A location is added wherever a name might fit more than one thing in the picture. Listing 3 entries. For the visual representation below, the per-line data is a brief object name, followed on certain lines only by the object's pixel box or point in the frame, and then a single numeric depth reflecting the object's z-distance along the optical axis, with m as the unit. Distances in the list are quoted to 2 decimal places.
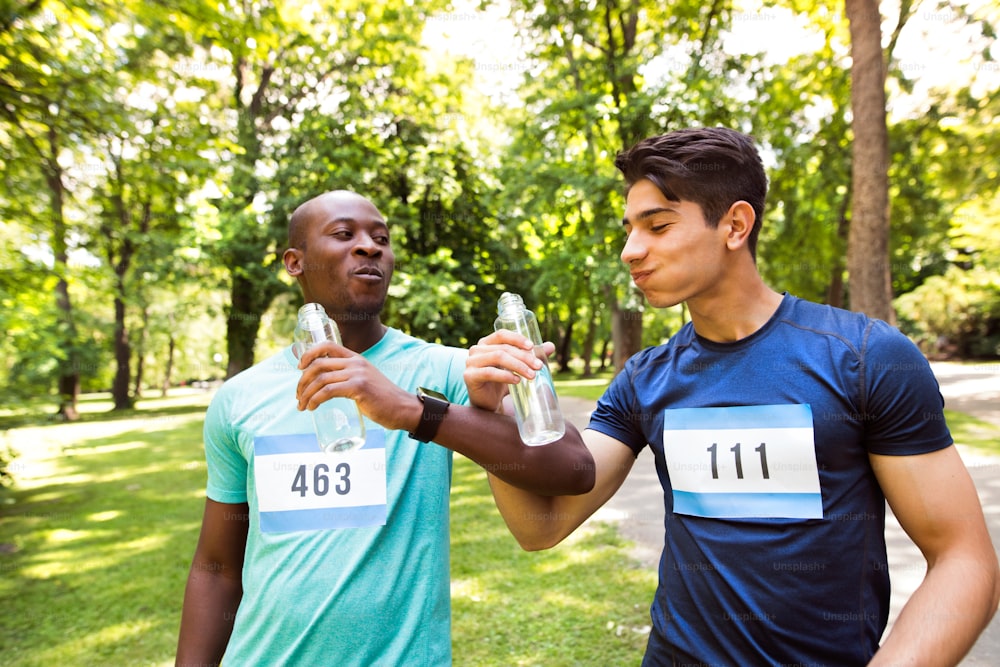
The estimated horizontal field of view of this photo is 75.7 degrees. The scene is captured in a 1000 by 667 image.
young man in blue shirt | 1.46
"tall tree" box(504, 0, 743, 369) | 12.20
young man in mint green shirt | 1.53
